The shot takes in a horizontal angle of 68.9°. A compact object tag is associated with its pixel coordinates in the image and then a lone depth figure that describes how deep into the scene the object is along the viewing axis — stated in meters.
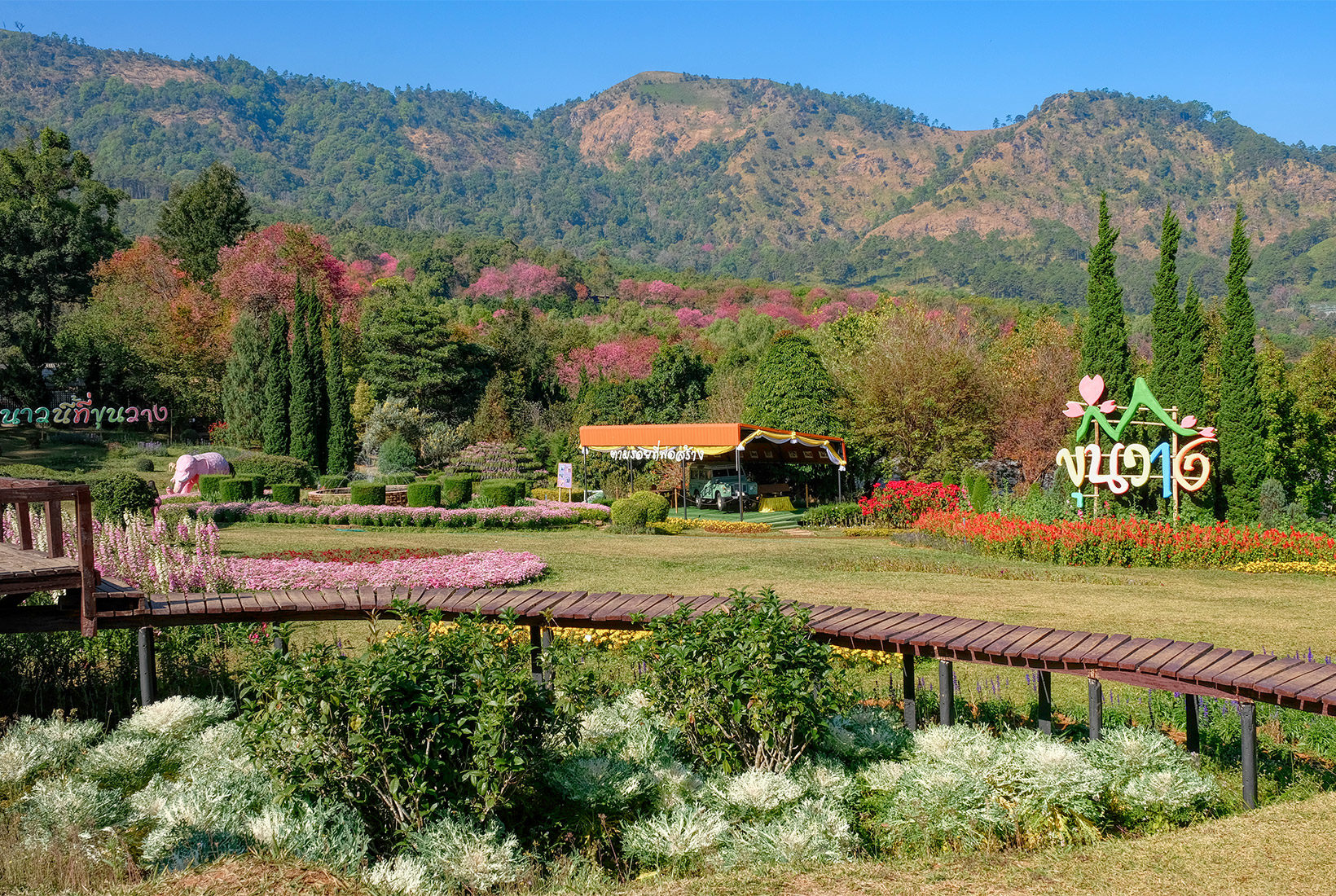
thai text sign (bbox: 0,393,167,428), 29.58
